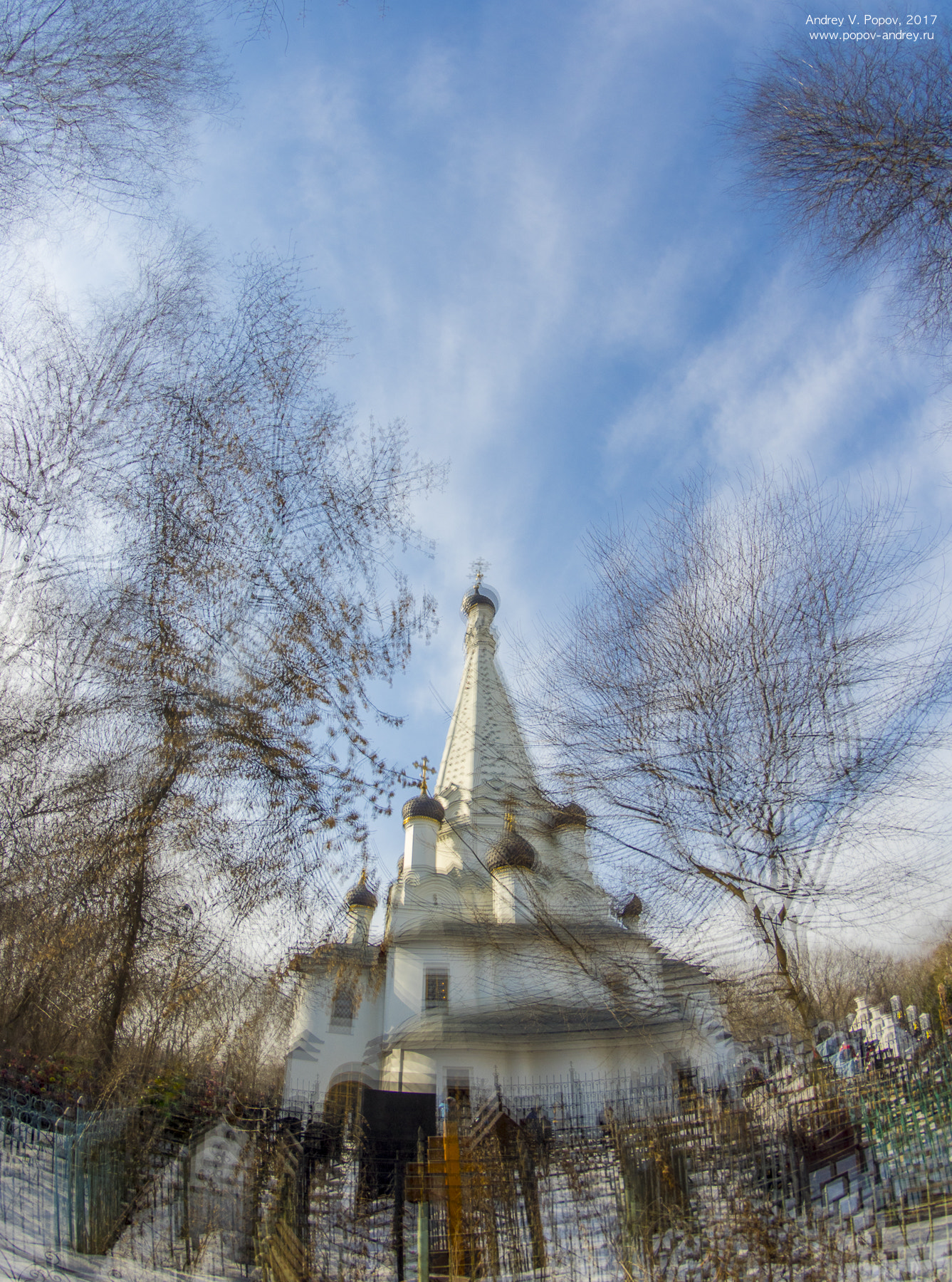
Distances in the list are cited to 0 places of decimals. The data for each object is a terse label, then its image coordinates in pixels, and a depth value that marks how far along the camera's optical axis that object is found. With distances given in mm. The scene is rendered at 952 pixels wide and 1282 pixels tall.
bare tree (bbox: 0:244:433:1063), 5988
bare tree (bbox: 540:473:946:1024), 5922
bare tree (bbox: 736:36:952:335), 4359
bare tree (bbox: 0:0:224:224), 4281
